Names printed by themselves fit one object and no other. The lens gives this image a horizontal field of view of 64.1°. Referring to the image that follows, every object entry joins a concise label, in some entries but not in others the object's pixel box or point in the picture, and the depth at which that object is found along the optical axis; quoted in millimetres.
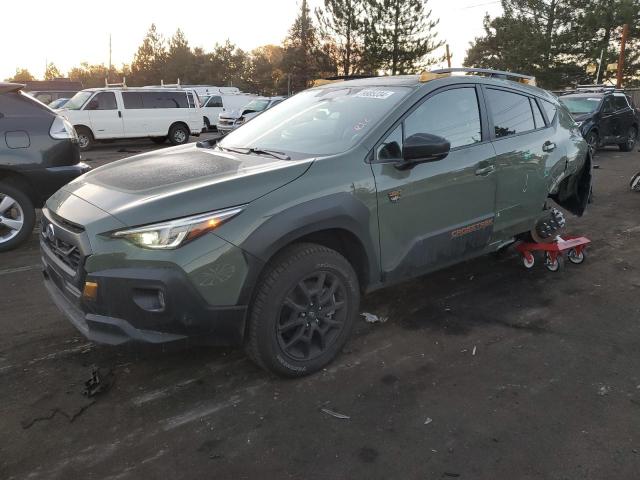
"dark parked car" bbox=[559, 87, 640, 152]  13758
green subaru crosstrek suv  2584
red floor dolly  4831
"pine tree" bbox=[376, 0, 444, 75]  32312
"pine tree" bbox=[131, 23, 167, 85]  65312
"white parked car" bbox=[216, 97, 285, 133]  20734
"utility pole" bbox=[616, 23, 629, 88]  26062
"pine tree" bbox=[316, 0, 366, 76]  32906
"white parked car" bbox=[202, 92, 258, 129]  25016
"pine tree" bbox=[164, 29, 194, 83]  64250
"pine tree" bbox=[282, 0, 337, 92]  35625
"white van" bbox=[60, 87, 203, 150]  16062
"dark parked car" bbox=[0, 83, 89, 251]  5328
